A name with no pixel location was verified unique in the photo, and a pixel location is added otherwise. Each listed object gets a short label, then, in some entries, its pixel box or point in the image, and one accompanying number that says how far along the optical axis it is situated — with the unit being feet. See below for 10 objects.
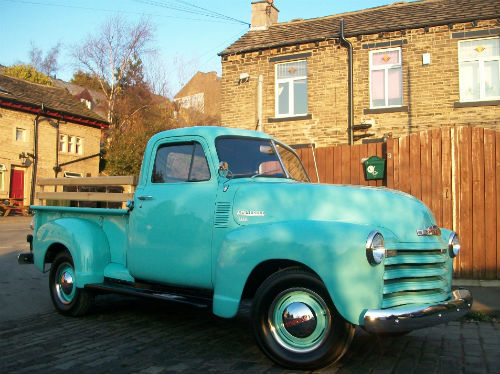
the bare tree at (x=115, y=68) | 122.11
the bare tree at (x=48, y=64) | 171.49
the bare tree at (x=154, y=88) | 132.46
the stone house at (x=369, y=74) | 41.83
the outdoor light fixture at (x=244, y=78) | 49.55
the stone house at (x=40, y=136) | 87.20
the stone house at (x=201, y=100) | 153.38
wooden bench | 80.23
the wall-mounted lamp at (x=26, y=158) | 89.15
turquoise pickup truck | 11.28
